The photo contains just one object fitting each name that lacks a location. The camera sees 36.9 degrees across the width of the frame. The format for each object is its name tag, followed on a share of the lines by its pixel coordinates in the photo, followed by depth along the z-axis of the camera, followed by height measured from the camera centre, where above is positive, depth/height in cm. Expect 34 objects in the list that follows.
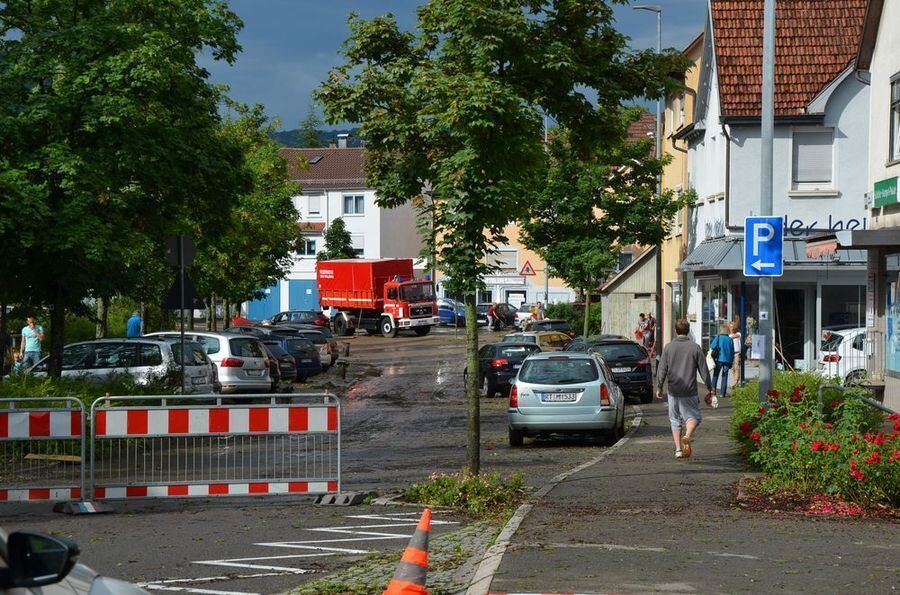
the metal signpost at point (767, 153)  1739 +189
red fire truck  7044 +11
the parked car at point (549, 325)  5812 -117
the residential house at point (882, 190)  2253 +183
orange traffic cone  734 -148
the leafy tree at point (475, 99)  1378 +217
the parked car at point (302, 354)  4016 -168
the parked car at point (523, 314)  7647 -92
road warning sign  5752 +121
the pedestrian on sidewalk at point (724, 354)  3169 -130
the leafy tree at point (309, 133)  14350 +1783
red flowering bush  1211 -140
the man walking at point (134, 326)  3438 -73
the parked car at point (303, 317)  7169 -104
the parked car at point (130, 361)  2495 -119
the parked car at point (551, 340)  4675 -146
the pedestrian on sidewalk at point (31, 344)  3183 -111
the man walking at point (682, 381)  1752 -107
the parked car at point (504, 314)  7869 -93
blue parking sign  1706 +66
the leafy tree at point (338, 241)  9262 +394
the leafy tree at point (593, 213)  4512 +296
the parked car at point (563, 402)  2138 -166
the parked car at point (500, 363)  3503 -168
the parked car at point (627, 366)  3212 -161
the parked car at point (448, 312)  8388 -86
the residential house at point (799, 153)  3503 +386
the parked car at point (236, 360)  3067 -143
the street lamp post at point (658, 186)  4534 +391
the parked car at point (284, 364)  3819 -190
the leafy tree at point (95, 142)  2127 +261
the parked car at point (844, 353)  2819 -116
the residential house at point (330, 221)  9669 +531
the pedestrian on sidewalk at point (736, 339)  3331 -100
